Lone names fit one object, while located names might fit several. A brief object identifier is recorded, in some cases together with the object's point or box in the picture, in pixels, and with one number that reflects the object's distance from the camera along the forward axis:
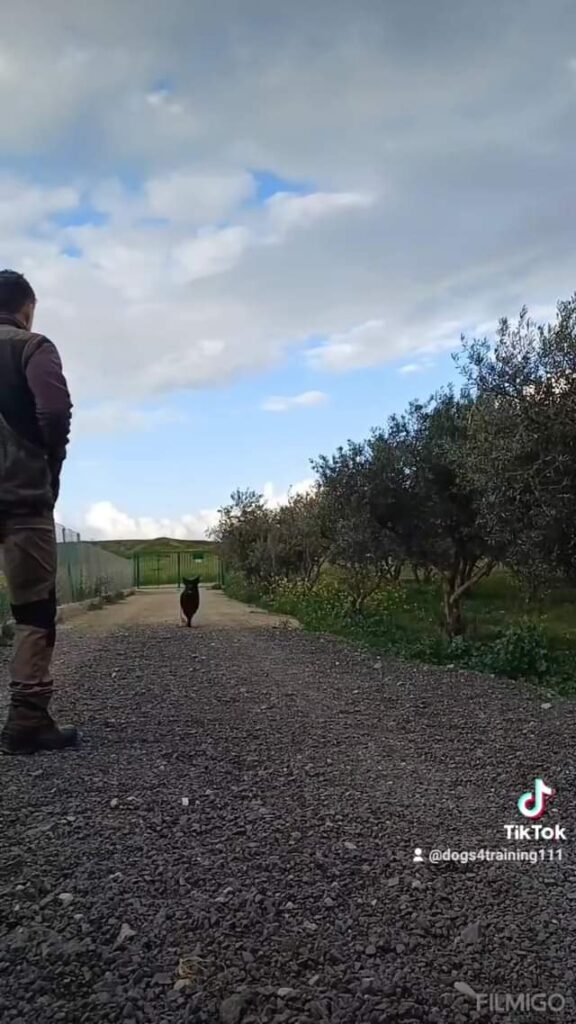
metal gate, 46.44
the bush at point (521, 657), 7.95
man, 3.76
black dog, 12.96
